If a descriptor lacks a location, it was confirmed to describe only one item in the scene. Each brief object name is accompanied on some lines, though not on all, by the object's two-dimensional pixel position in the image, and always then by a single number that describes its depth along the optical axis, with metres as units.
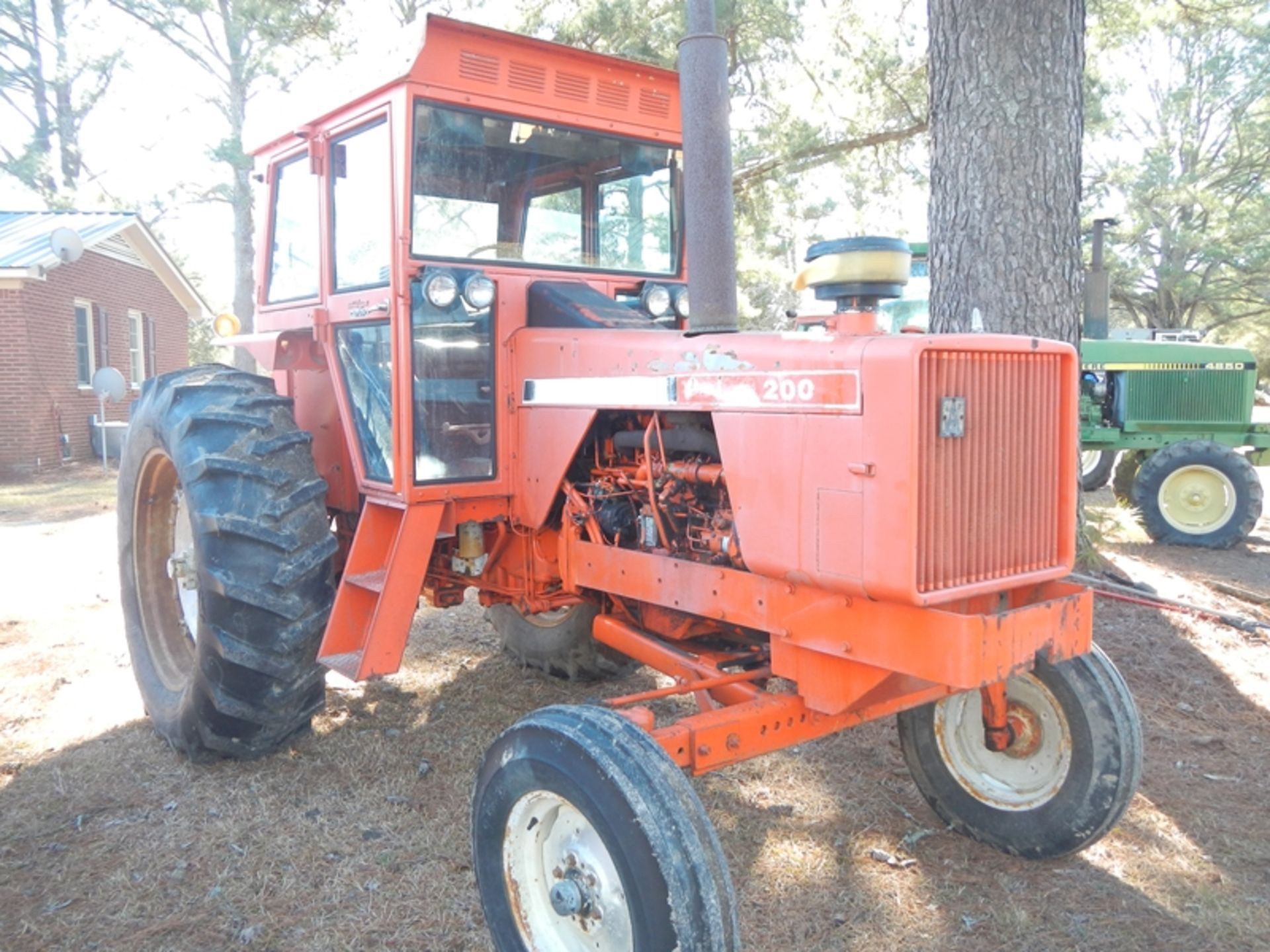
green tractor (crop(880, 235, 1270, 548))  8.27
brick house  14.52
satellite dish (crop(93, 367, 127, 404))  14.20
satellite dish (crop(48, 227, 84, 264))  14.52
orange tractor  2.43
